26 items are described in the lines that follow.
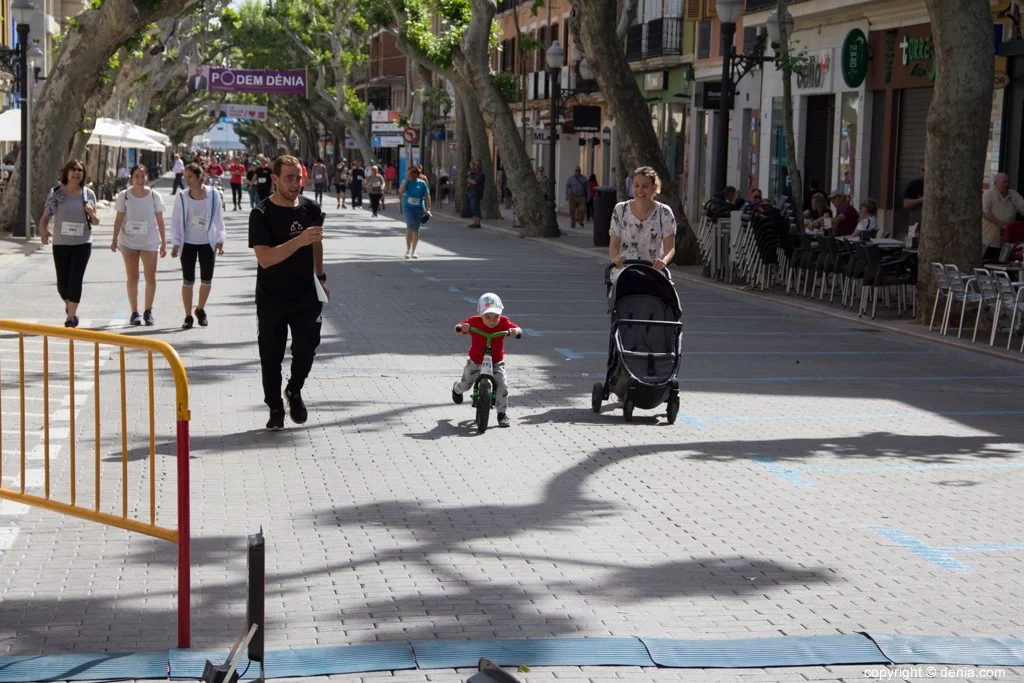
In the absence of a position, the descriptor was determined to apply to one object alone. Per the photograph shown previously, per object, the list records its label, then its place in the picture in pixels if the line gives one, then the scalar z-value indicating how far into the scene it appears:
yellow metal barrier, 5.36
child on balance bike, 10.28
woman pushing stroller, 11.39
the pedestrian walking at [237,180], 48.19
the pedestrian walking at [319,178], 54.77
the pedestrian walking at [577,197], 41.50
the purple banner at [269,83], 65.00
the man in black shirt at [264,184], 34.91
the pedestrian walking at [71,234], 15.06
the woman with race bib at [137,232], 15.72
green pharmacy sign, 28.98
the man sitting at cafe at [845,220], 21.52
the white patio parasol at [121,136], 38.50
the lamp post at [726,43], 23.50
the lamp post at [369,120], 75.61
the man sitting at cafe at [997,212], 18.41
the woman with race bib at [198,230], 15.78
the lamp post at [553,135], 34.78
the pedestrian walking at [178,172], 55.95
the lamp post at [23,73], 27.36
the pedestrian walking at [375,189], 46.97
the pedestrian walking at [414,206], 27.03
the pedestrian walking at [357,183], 55.59
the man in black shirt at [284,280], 9.73
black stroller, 10.64
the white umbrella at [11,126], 31.00
